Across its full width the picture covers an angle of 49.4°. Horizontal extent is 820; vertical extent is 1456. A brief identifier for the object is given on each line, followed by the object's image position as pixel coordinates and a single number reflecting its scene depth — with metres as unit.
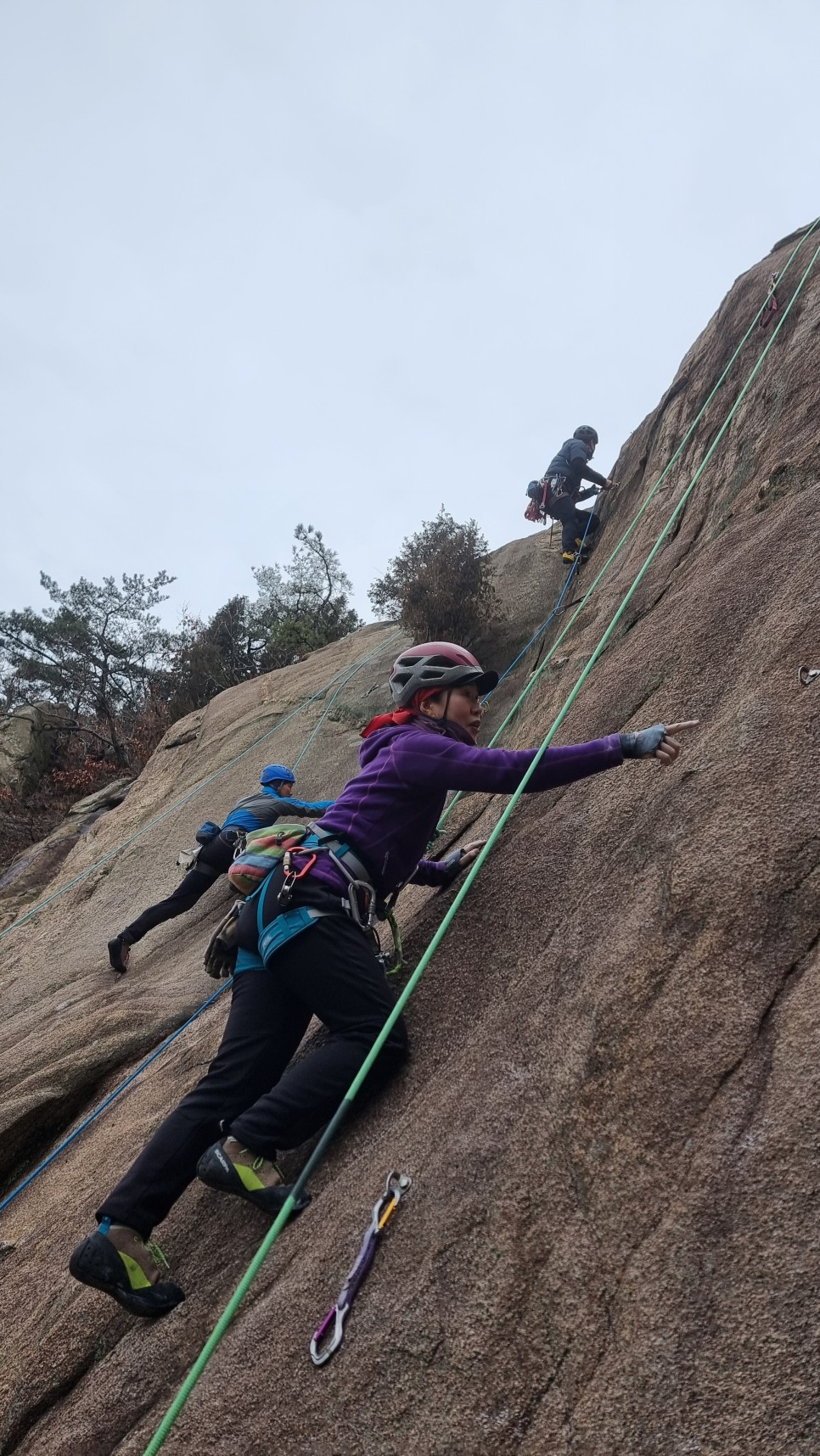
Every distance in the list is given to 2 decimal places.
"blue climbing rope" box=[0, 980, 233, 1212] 5.19
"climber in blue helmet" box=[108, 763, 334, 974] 7.67
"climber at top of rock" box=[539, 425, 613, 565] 11.76
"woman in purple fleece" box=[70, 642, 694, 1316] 3.29
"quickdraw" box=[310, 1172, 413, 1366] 2.68
